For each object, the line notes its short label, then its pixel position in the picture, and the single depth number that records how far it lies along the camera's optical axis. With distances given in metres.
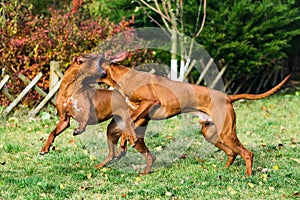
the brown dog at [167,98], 10.77
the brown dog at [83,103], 10.98
